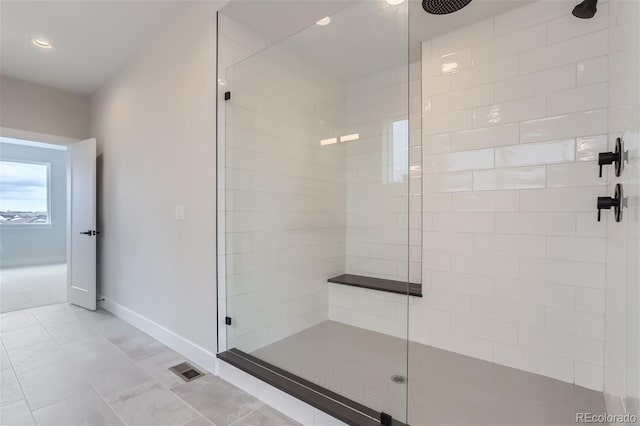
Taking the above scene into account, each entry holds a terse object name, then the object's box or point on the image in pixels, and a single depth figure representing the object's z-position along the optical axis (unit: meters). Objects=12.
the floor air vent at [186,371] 2.06
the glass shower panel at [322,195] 2.15
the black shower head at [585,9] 1.72
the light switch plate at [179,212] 2.39
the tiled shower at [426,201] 1.83
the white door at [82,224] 3.54
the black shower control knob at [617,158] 1.13
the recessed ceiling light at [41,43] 2.71
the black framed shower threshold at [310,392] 1.43
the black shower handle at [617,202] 1.20
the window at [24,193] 6.51
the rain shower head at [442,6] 1.85
